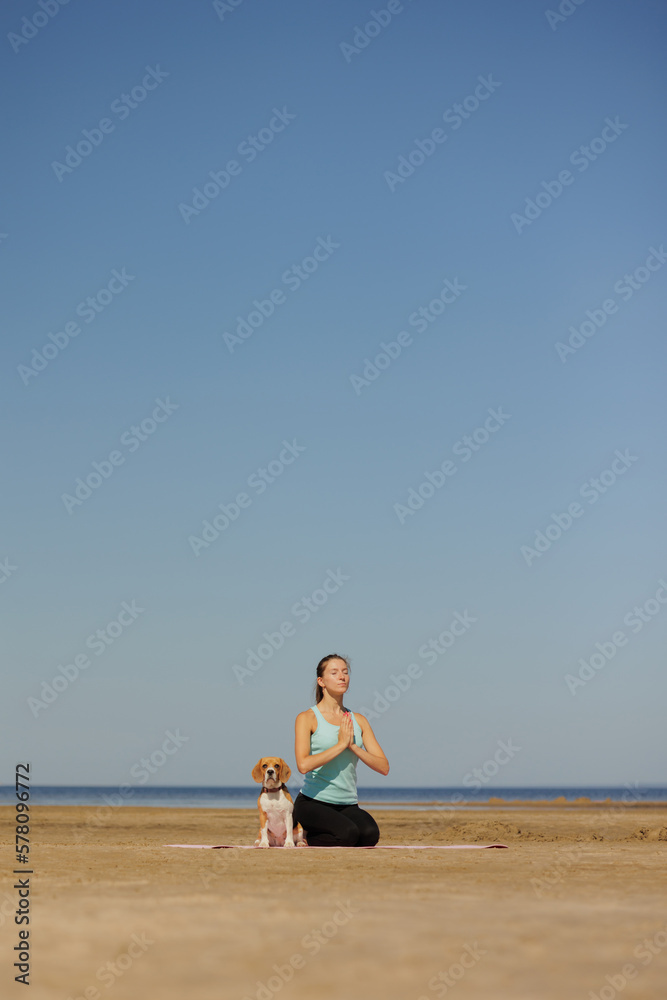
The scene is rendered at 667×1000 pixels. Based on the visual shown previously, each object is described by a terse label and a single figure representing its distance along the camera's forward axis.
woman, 9.47
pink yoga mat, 9.34
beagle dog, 9.82
